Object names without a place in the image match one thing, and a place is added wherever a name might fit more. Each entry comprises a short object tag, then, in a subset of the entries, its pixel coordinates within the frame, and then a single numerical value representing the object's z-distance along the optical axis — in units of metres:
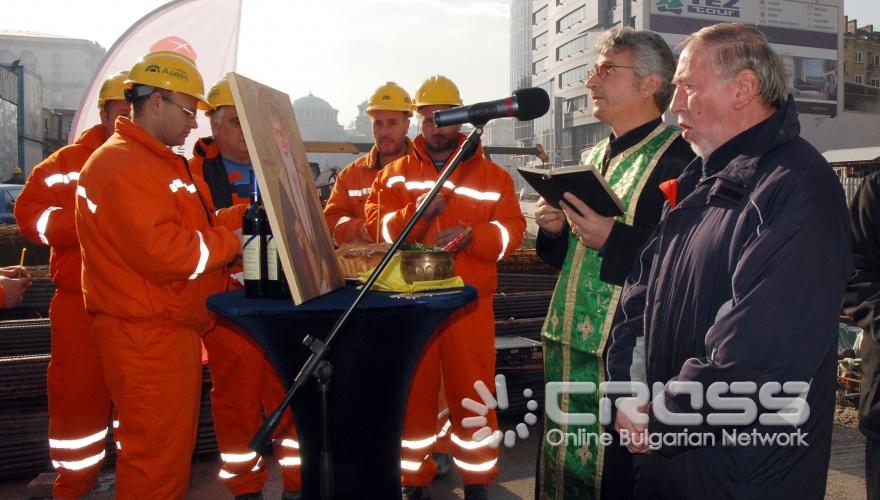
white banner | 6.39
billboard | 60.22
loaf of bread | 3.02
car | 13.87
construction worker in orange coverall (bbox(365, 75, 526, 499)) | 4.04
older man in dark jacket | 1.71
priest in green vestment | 2.68
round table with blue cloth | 2.41
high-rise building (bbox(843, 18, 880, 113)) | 62.56
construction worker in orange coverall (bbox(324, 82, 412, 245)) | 5.07
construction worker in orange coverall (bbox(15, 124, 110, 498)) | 3.93
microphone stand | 2.06
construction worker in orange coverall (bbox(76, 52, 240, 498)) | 2.97
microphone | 2.37
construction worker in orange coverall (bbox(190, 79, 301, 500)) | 3.98
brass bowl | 2.70
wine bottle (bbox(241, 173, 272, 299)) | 2.68
